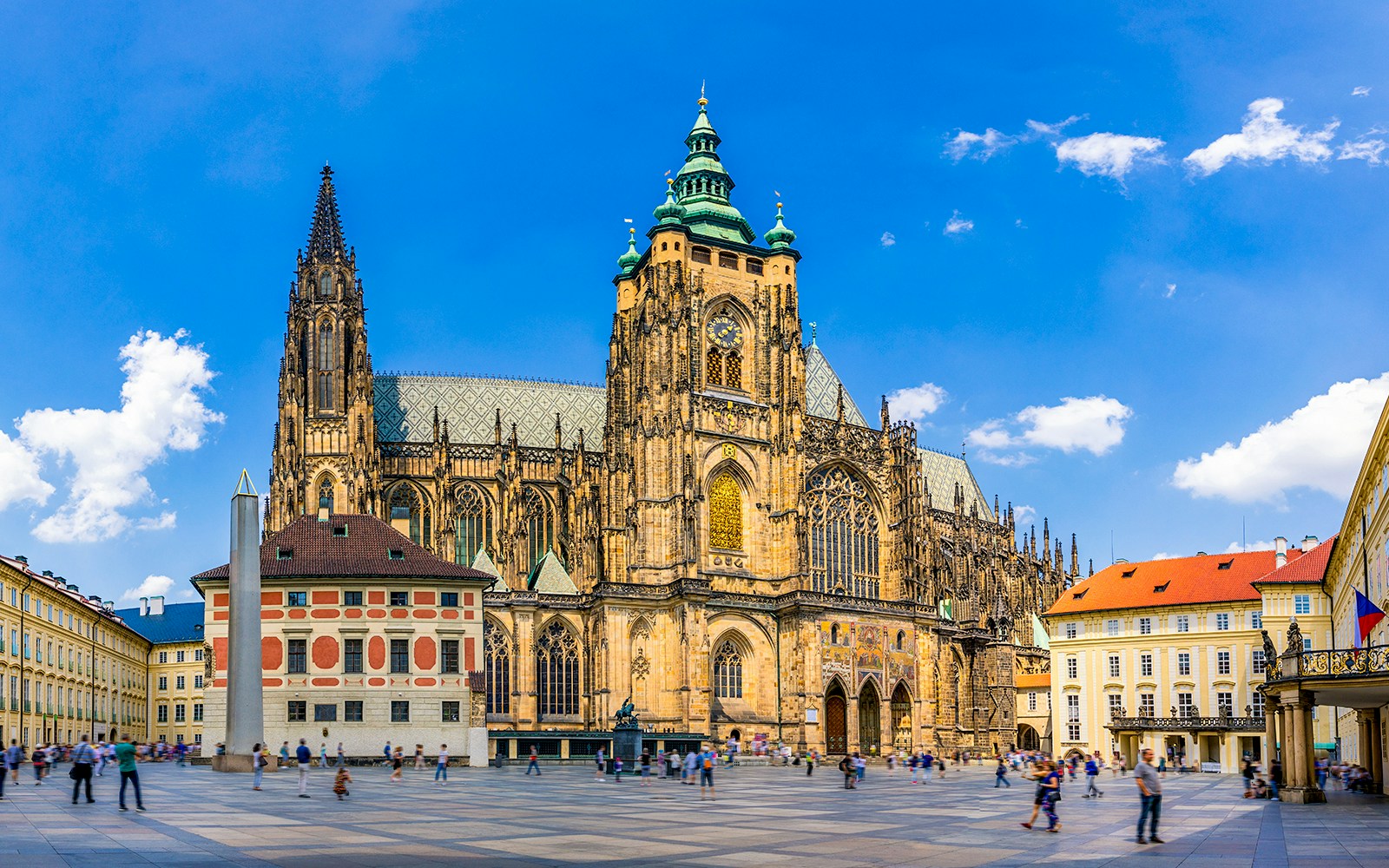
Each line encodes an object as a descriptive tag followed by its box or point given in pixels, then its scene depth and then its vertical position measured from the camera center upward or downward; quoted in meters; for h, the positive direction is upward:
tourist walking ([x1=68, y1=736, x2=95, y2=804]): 31.97 -3.57
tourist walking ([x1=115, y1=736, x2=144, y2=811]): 29.98 -3.35
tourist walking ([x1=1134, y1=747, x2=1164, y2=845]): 26.05 -3.83
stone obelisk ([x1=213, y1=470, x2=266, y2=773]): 43.34 -0.78
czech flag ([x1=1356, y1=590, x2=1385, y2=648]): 38.62 -0.86
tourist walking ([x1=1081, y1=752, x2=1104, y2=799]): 44.68 -5.85
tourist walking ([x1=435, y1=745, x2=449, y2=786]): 45.69 -5.65
